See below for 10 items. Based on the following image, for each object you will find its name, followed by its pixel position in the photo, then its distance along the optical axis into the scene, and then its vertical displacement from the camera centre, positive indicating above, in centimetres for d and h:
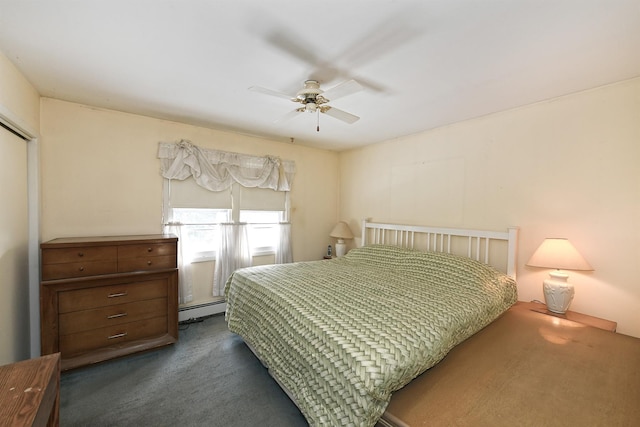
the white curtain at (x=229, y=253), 338 -66
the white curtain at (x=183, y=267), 310 -79
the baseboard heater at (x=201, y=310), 314 -136
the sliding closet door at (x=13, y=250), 187 -40
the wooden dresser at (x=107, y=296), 212 -86
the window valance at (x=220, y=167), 305 +48
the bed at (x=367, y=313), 126 -70
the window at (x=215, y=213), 315 -12
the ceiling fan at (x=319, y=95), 171 +79
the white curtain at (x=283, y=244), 390 -59
